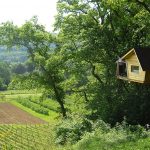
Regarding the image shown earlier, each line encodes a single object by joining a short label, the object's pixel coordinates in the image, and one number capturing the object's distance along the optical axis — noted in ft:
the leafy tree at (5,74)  540.11
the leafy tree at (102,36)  111.24
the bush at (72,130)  89.78
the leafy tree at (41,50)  141.38
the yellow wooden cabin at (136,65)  99.91
